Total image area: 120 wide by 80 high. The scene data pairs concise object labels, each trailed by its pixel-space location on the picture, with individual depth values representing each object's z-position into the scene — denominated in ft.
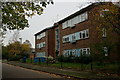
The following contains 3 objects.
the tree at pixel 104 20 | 27.26
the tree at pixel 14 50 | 86.73
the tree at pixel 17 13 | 21.85
